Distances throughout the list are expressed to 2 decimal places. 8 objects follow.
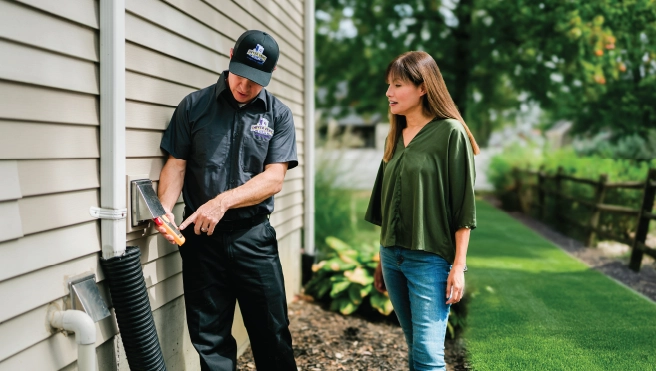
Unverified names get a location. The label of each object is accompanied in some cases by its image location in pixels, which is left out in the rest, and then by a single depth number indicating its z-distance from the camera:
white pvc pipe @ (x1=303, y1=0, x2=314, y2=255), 6.42
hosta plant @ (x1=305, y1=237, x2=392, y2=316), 5.52
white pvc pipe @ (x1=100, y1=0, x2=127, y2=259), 2.43
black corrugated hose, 2.52
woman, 2.55
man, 2.96
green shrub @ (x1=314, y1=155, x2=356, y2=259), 8.48
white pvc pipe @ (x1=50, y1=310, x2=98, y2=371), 2.19
